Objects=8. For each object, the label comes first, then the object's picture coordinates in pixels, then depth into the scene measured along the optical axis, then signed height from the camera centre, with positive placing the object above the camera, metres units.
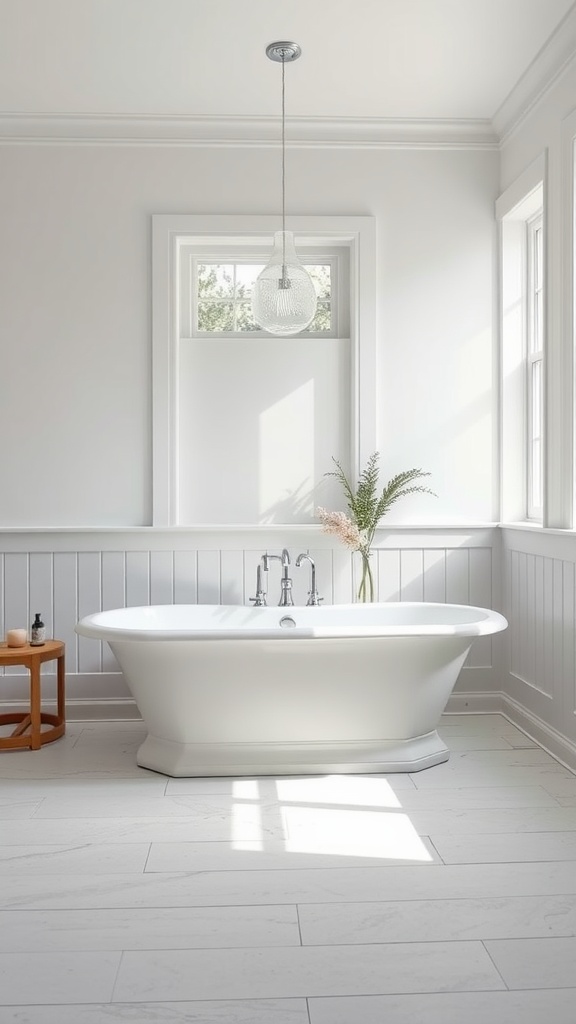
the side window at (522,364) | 4.07 +0.63
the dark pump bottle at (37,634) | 3.74 -0.59
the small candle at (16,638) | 3.69 -0.60
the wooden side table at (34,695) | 3.56 -0.81
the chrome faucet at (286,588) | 3.92 -0.41
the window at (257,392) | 4.13 +0.50
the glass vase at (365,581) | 3.96 -0.39
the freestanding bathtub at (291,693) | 3.05 -0.72
